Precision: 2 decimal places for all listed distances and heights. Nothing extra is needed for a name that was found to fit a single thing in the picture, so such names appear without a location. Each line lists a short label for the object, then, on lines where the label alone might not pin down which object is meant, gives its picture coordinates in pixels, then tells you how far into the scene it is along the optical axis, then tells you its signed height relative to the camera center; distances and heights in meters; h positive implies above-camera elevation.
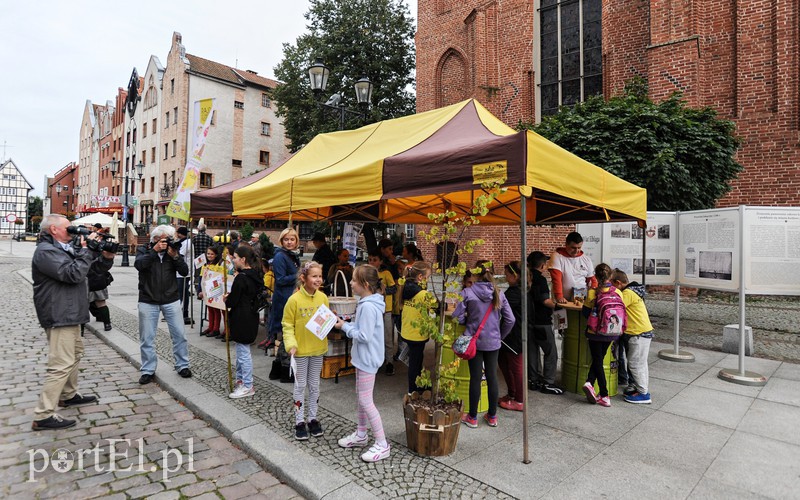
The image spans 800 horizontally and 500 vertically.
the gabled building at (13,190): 103.19 +14.67
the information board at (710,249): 5.91 +0.05
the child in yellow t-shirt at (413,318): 4.34 -0.72
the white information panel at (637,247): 7.00 +0.09
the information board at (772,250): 5.67 +0.04
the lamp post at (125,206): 25.41 +2.61
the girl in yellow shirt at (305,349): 3.79 -0.90
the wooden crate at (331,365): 5.52 -1.53
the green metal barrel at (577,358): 4.99 -1.29
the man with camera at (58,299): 4.08 -0.51
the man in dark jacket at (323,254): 7.61 -0.07
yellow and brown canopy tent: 3.53 +0.79
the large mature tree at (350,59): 21.80 +10.26
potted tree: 3.45 -1.25
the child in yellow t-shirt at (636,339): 4.79 -1.00
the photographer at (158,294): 5.33 -0.57
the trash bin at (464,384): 4.46 -1.43
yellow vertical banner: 6.16 +1.31
